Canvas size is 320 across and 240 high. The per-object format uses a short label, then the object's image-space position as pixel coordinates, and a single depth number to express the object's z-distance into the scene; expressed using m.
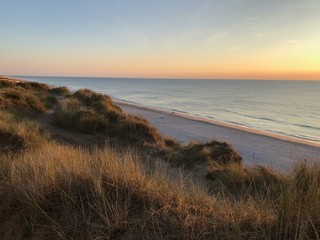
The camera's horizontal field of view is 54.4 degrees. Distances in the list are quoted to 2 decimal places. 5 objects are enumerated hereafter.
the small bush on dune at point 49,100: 22.13
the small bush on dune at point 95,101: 19.95
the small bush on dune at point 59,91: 34.25
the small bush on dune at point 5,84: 26.97
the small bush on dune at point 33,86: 33.09
